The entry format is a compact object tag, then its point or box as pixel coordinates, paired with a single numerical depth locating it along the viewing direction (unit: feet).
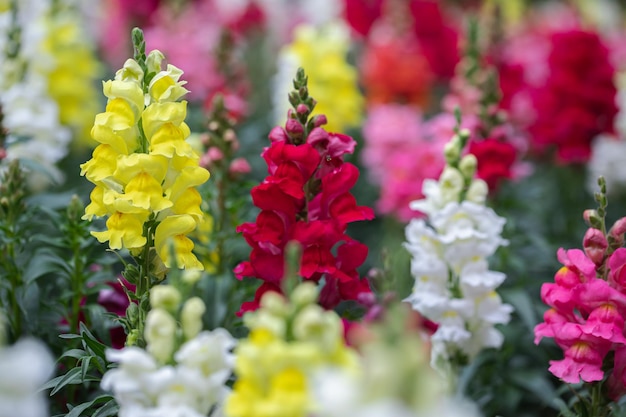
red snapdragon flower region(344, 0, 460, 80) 10.67
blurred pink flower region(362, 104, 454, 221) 7.13
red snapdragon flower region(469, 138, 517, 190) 6.51
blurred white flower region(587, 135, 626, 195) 7.85
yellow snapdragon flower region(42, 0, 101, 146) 7.27
